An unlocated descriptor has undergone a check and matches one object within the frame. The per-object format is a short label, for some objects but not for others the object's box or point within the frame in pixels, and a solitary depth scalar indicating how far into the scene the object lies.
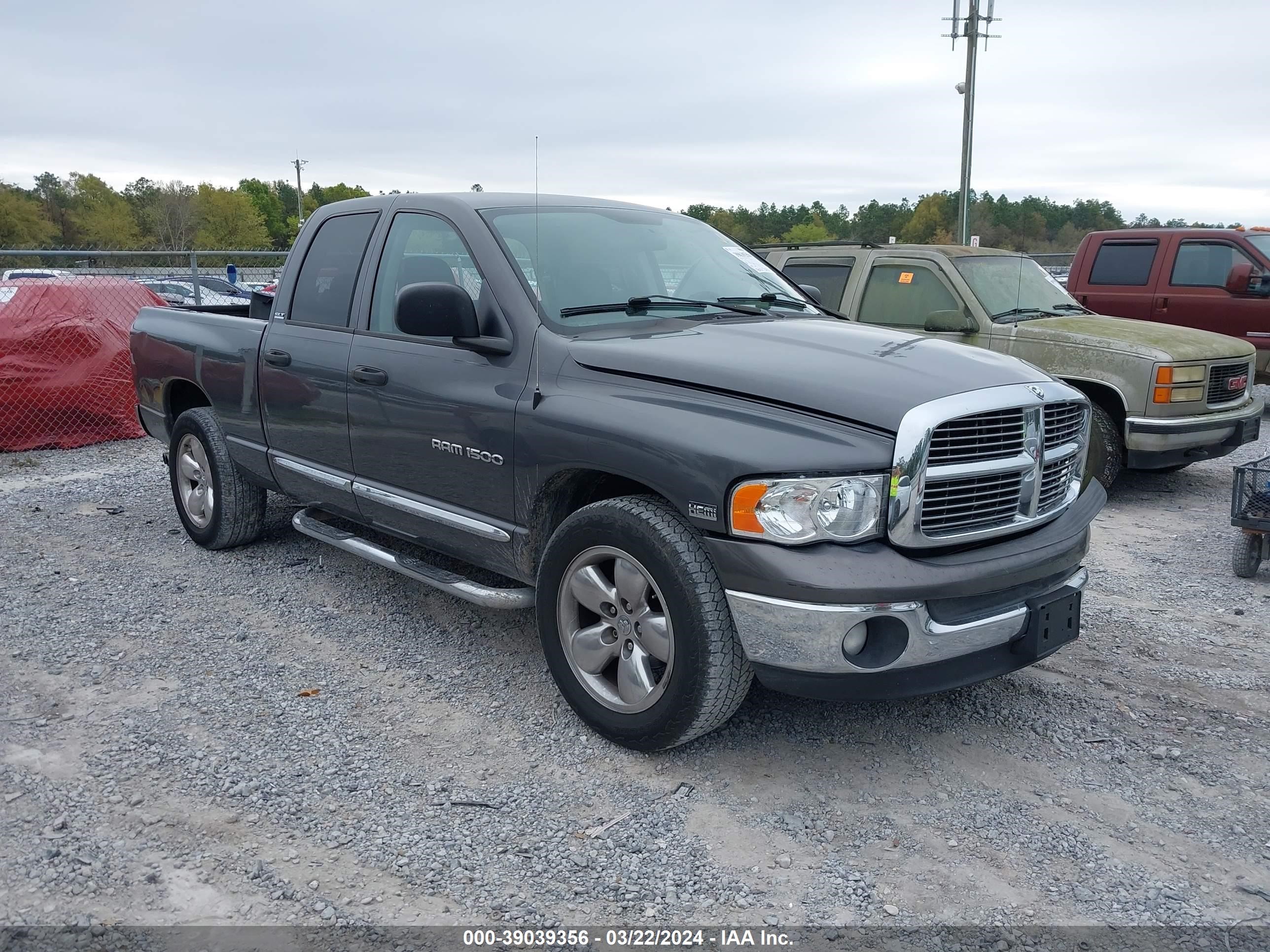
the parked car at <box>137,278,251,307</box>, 16.44
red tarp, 9.40
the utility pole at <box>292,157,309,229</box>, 62.91
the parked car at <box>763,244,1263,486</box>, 7.35
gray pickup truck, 3.14
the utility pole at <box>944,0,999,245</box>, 22.80
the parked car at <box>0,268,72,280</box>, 16.19
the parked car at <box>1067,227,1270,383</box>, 10.52
